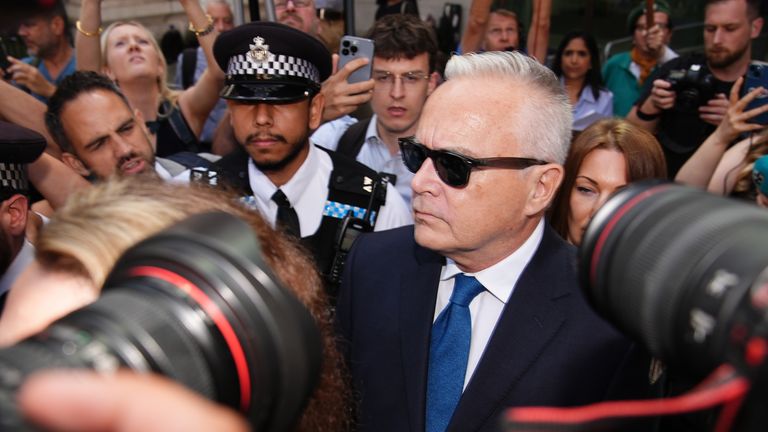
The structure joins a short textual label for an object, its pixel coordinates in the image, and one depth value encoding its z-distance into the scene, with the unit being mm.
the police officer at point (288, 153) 2840
